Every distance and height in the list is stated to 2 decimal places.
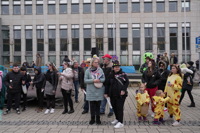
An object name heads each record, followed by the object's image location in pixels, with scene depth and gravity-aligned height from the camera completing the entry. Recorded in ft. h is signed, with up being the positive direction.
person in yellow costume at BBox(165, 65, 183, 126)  18.87 -3.07
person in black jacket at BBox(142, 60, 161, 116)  20.88 -1.99
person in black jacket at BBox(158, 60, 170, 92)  21.98 -1.49
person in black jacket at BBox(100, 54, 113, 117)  21.06 -0.64
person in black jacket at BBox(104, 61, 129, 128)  18.49 -2.74
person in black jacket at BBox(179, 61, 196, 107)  26.82 -3.50
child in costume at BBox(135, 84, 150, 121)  19.78 -3.96
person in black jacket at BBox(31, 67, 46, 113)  25.53 -3.02
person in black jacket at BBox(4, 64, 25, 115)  24.59 -3.14
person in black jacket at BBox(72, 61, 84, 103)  25.17 -2.12
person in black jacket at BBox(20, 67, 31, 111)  26.00 -2.58
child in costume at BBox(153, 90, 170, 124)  19.07 -4.44
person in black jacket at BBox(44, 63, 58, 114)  24.80 -2.95
